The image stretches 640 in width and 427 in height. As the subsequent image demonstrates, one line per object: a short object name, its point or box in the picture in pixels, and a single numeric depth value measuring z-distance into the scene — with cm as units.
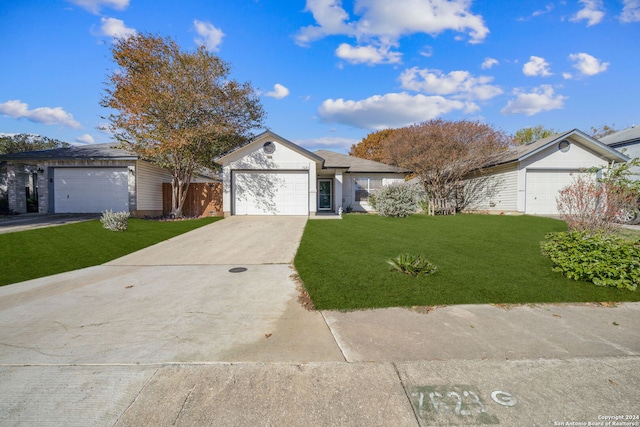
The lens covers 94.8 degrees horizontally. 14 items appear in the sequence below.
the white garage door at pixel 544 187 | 1659
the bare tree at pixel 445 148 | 1667
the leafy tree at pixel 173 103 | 1375
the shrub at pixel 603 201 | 741
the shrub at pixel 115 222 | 1076
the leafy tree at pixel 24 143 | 2808
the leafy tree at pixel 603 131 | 3300
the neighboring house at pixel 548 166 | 1627
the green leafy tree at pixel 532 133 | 3572
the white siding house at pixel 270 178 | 1530
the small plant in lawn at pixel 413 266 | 537
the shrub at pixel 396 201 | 1544
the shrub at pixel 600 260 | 480
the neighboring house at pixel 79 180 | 1533
